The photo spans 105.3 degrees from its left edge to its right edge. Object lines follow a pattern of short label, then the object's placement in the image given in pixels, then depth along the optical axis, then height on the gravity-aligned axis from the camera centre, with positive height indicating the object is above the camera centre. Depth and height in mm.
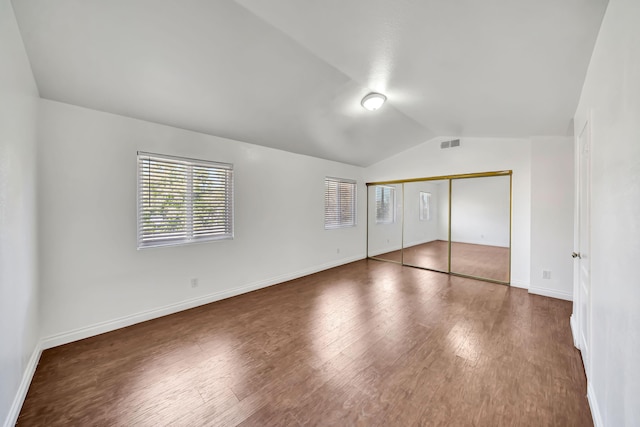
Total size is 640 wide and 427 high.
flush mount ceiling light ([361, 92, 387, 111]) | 2902 +1347
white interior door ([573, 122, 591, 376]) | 1815 -309
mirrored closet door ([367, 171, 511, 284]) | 4250 -259
